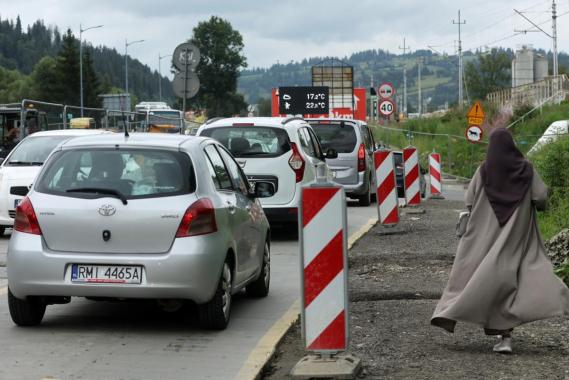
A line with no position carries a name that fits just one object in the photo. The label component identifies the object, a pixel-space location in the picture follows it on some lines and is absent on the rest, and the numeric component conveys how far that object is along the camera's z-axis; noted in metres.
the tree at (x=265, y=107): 154.95
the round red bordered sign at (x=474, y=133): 37.12
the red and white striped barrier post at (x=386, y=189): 17.56
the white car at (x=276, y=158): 16.11
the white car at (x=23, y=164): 16.91
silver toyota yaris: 8.40
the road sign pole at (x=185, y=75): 23.36
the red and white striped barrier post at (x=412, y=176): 20.88
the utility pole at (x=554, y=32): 66.25
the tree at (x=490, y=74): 149.50
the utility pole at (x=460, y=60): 82.91
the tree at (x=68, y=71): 132.75
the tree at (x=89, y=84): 131.75
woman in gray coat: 7.52
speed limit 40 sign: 43.00
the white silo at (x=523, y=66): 90.44
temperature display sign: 52.25
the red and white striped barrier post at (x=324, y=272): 6.91
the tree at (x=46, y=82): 136.38
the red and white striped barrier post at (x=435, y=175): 27.53
